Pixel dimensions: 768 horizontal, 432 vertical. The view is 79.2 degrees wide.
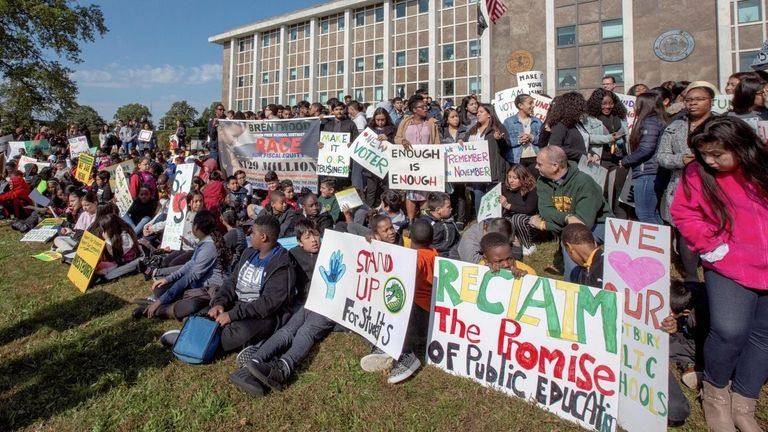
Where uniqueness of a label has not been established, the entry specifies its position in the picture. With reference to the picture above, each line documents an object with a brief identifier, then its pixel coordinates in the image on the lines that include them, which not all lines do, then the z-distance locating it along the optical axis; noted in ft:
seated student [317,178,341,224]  26.07
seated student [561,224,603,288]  11.86
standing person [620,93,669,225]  17.28
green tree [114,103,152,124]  369.65
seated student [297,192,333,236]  23.91
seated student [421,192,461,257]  19.39
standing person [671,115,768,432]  9.11
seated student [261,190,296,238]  23.47
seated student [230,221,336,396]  11.70
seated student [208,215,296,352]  13.70
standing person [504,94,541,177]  24.81
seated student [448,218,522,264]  16.63
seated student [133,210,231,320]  17.04
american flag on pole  49.55
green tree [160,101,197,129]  340.39
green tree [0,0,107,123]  94.02
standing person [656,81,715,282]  13.23
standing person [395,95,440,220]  26.43
